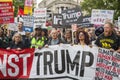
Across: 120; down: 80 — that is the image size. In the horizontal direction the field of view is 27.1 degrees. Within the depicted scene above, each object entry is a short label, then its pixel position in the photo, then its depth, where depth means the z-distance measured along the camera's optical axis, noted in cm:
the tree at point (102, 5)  1979
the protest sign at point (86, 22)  744
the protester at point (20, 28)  809
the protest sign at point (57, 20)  734
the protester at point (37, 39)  729
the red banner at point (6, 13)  762
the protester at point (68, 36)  685
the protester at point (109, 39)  570
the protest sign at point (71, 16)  699
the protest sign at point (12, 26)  928
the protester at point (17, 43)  641
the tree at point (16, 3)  3121
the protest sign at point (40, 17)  829
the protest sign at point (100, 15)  821
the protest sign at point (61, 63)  558
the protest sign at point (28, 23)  869
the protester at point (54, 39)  632
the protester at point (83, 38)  584
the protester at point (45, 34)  736
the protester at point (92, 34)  806
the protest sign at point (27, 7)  1019
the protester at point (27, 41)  708
